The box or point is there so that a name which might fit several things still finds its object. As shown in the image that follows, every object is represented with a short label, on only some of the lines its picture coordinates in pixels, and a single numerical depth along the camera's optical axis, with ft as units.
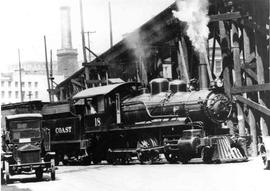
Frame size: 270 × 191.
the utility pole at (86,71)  95.85
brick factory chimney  137.54
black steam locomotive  55.83
